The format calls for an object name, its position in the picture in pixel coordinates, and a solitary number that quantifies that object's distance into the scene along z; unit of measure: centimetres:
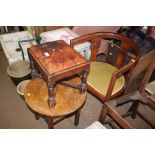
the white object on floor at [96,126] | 161
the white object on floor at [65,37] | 229
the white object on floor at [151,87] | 245
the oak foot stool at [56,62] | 142
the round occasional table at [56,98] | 158
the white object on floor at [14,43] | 252
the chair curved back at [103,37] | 188
